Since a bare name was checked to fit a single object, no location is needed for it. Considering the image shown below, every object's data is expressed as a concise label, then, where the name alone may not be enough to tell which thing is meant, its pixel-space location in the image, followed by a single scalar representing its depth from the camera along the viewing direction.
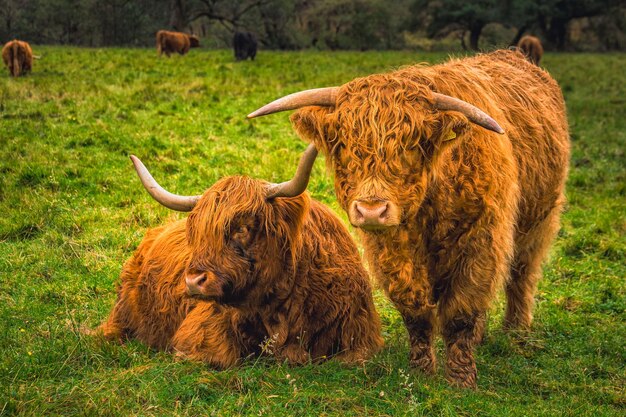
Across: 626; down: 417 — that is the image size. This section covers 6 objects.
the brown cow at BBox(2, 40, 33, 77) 16.14
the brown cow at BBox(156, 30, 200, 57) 26.86
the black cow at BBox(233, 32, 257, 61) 24.41
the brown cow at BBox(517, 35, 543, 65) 27.13
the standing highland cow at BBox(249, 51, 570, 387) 3.47
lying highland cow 4.27
